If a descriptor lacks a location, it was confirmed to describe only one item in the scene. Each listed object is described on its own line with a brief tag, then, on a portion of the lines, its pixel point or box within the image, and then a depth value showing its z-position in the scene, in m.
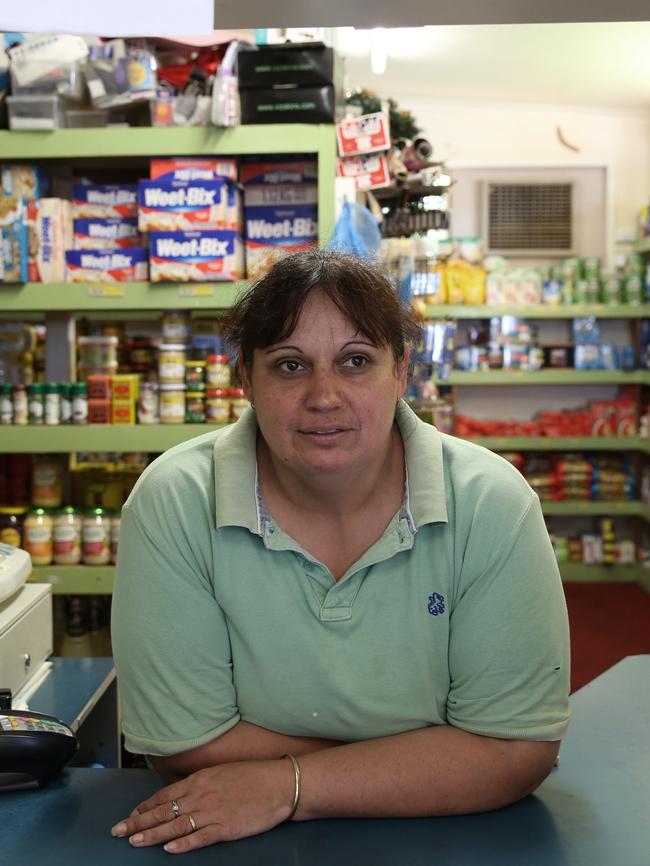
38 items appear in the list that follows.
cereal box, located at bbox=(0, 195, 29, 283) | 3.12
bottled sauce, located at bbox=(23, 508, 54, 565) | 3.16
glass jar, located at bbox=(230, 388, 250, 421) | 3.26
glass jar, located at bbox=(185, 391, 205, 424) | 3.22
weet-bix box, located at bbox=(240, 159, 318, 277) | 3.19
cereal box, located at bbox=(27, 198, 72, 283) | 3.16
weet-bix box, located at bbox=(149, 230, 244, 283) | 3.09
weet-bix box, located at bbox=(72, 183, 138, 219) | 3.27
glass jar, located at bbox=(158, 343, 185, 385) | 3.22
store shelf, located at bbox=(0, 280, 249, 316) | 3.10
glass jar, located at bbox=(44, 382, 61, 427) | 3.17
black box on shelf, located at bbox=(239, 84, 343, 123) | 3.02
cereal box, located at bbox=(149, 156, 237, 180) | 3.11
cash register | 1.24
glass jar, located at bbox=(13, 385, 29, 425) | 3.18
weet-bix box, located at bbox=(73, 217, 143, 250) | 3.25
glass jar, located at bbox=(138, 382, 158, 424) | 3.22
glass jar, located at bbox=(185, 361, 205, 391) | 3.23
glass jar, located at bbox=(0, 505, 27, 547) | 3.20
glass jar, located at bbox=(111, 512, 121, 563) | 3.21
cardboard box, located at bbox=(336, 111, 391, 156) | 3.21
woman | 1.32
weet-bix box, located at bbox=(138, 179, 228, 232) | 3.10
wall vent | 6.87
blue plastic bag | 2.99
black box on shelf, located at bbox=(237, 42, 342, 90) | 3.02
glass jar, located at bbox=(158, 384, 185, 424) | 3.21
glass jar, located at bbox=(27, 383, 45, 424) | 3.18
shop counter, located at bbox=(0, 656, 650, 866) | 1.06
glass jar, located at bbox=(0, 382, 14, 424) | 3.19
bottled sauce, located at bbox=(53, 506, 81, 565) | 3.17
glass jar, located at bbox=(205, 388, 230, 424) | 3.23
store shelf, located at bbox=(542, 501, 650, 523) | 6.41
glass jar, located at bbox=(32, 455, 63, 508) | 3.29
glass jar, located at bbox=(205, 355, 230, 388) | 3.22
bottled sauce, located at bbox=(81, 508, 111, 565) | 3.17
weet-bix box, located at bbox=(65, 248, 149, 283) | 3.21
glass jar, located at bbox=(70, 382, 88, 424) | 3.19
